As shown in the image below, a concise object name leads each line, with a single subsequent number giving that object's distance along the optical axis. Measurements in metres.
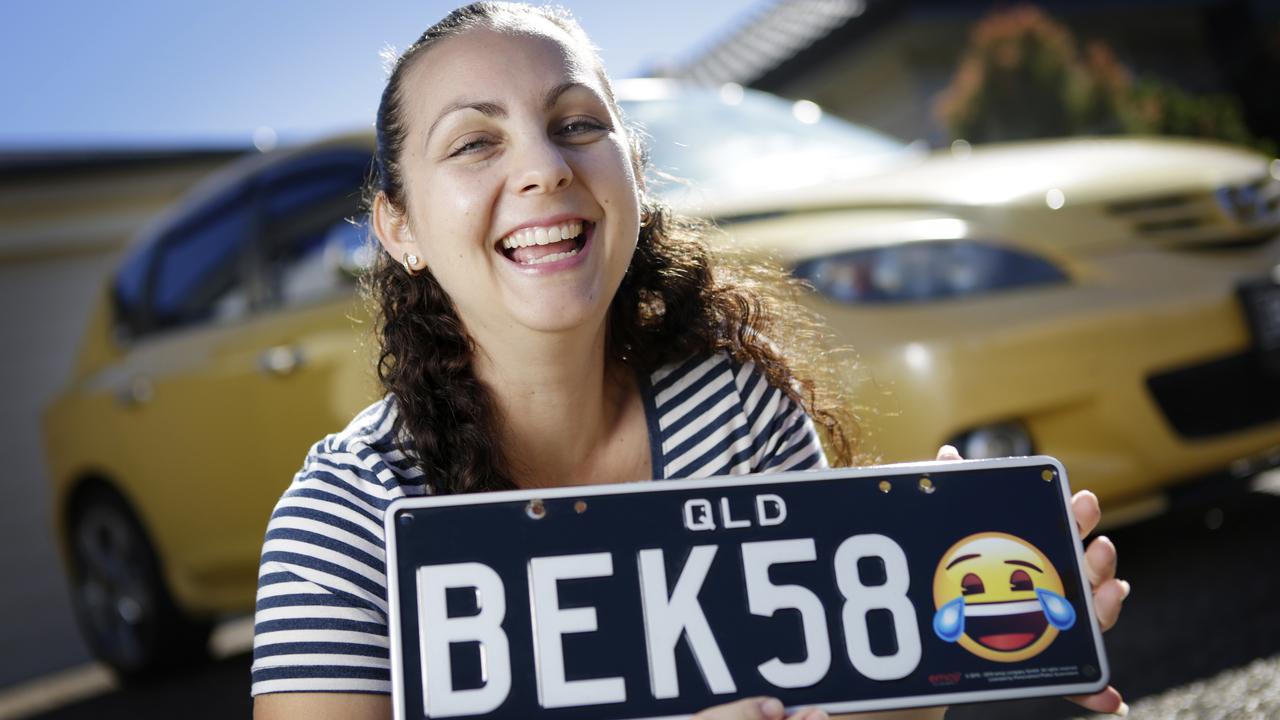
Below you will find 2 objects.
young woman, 1.36
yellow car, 2.59
